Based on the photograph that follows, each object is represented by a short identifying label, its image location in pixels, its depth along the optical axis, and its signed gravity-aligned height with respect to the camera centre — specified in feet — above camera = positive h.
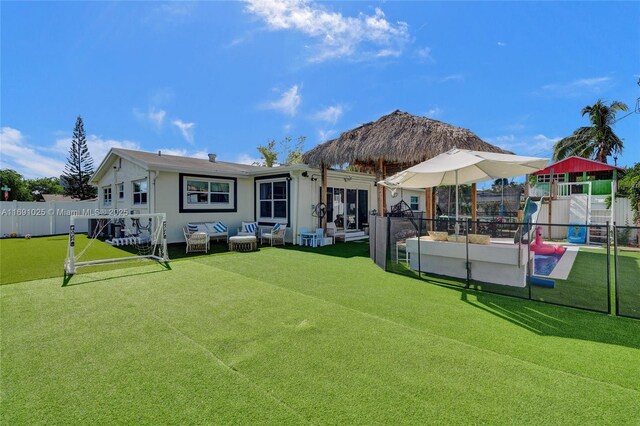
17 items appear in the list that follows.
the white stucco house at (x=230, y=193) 37.32 +2.71
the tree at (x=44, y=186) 150.10 +13.61
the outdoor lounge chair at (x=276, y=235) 36.60 -2.71
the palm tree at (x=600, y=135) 80.07 +20.41
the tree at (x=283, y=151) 105.19 +21.41
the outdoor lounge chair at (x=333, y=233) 39.29 -2.69
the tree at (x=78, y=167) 100.89 +15.65
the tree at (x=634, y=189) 34.83 +2.53
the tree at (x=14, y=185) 112.06 +10.71
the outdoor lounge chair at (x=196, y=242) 31.19 -2.98
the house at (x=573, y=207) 41.24 +0.54
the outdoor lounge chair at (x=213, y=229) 36.72 -1.96
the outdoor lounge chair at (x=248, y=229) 39.75 -2.16
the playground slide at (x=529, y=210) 19.12 +0.10
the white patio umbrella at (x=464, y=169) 18.25 +3.00
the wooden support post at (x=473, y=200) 31.89 +1.27
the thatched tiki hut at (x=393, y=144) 30.86 +7.30
